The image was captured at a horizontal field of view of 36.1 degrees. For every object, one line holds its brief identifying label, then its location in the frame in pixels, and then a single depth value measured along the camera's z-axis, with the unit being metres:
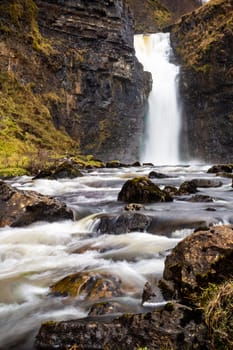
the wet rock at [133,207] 12.35
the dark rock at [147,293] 5.45
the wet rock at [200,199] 14.56
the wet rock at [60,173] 24.80
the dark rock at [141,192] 14.52
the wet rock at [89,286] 5.68
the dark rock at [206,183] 20.26
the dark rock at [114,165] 39.91
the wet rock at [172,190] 16.77
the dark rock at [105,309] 4.97
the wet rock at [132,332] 3.82
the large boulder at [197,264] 5.12
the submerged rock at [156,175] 26.38
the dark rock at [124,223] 10.02
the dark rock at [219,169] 30.69
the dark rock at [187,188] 16.98
